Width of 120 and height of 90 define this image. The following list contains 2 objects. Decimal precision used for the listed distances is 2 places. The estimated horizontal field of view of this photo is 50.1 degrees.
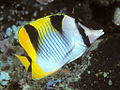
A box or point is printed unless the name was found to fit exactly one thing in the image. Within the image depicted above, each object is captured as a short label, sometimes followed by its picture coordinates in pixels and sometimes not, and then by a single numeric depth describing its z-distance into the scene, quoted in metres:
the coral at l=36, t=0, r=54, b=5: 2.92
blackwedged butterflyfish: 1.02
